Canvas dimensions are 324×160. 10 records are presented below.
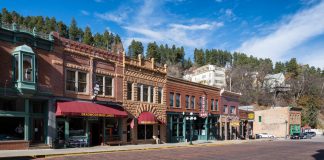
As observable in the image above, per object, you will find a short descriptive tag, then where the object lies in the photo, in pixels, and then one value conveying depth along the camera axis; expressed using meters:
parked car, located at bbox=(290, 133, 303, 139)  70.25
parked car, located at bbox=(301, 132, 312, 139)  73.94
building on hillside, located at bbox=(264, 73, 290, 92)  119.91
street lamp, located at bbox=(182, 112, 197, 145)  44.62
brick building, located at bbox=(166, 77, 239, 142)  43.24
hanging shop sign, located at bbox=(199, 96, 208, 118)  45.74
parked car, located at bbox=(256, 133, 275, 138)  73.94
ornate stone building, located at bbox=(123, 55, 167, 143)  35.94
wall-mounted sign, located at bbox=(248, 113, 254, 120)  64.62
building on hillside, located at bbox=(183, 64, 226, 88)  139.88
